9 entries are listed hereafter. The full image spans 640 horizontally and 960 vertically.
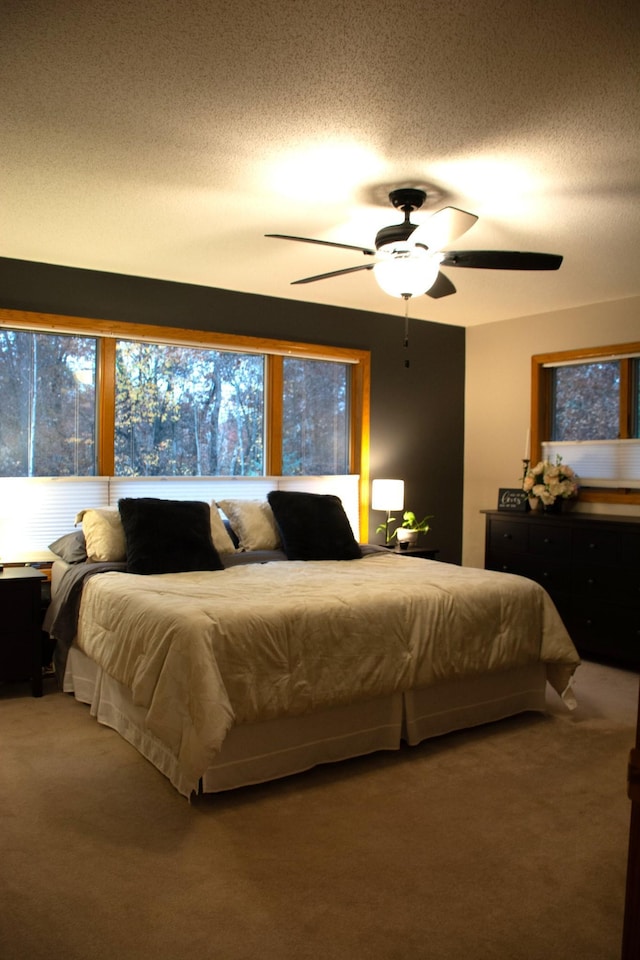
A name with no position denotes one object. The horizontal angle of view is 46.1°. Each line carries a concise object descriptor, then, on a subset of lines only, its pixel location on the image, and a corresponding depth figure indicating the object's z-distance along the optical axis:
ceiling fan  3.20
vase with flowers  5.49
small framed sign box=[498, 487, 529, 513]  5.70
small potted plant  5.64
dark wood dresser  4.80
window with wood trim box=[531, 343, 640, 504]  5.40
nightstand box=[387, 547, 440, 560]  5.51
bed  2.83
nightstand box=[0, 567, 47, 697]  3.90
